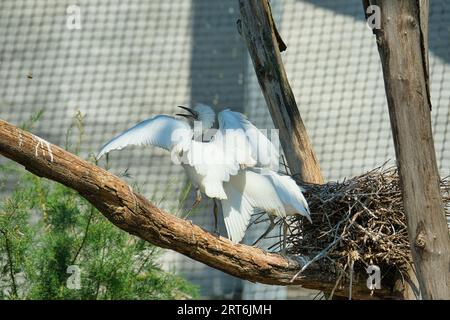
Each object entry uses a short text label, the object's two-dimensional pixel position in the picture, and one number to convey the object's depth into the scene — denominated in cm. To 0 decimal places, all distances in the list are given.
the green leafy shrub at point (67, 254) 1077
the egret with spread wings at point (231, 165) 816
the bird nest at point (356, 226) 862
